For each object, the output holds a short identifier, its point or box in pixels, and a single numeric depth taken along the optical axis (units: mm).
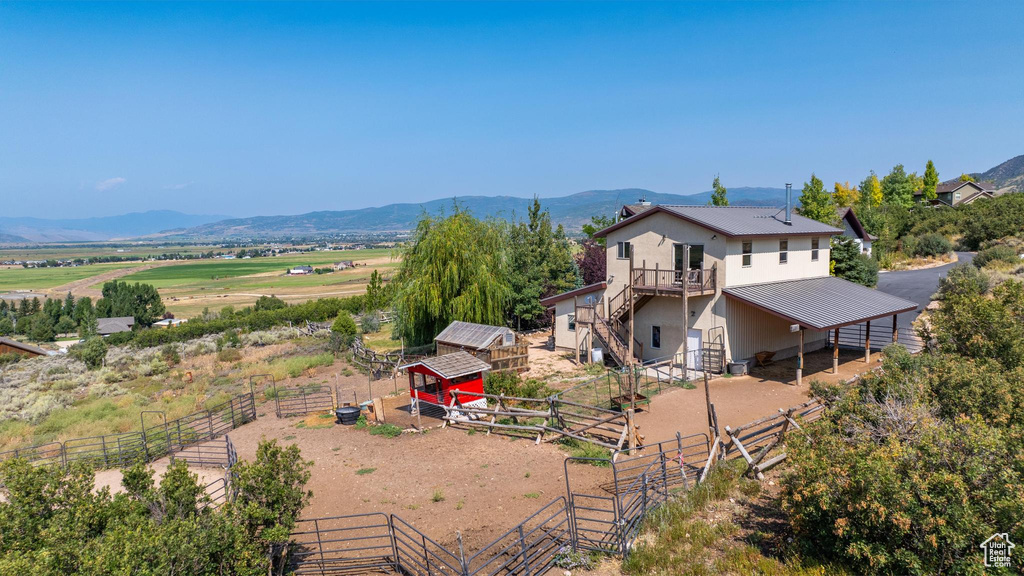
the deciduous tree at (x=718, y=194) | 46938
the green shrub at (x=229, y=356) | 39219
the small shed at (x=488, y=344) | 24578
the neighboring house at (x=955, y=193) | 80031
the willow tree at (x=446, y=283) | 30672
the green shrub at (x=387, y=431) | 19267
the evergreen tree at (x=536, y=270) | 37000
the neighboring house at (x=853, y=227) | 45625
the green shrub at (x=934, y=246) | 51125
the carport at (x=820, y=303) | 21555
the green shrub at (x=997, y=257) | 39397
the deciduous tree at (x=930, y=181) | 79875
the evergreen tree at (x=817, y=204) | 47531
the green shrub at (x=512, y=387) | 20958
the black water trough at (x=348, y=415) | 20844
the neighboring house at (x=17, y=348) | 46219
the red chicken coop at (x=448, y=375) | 20438
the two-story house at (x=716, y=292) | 23625
